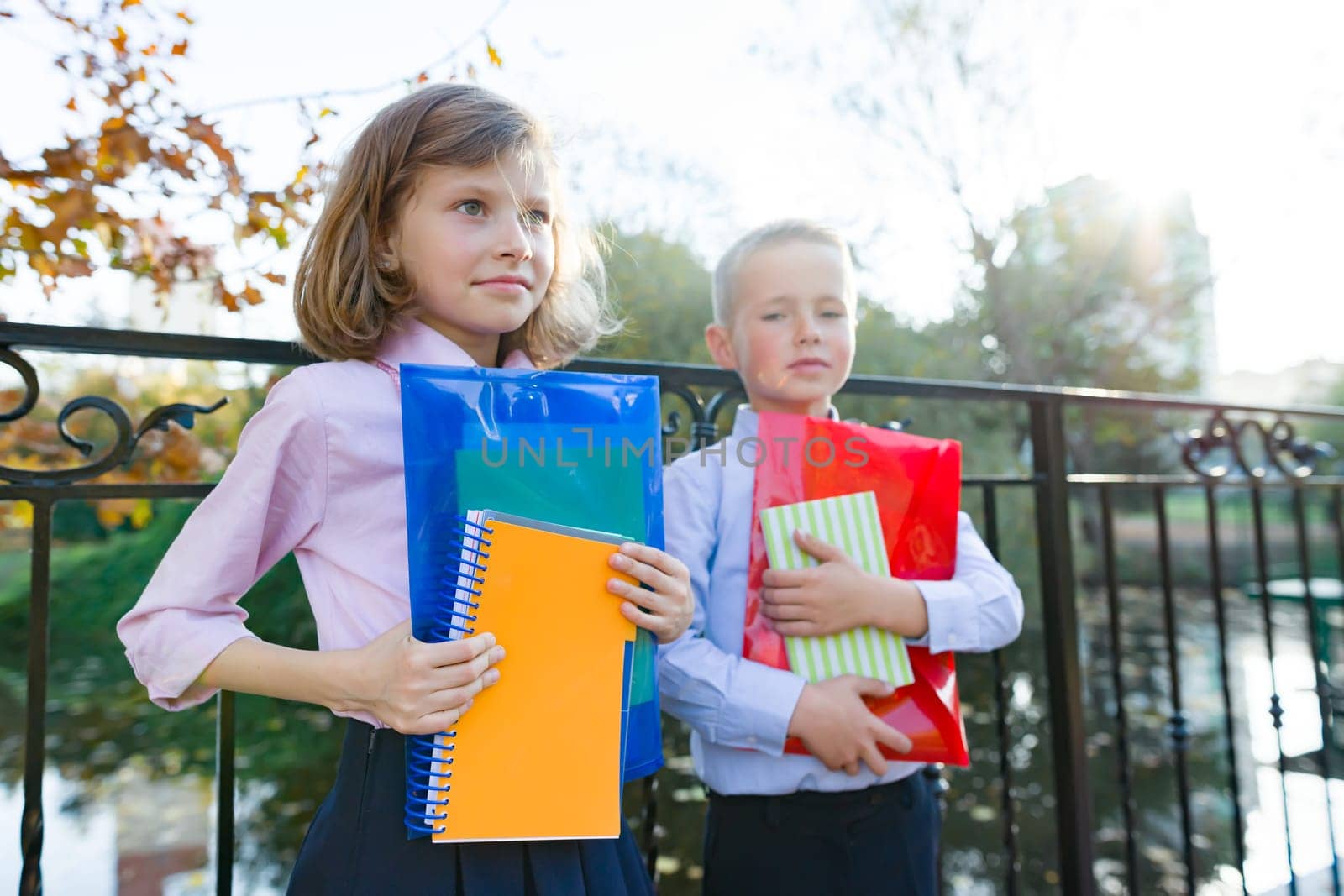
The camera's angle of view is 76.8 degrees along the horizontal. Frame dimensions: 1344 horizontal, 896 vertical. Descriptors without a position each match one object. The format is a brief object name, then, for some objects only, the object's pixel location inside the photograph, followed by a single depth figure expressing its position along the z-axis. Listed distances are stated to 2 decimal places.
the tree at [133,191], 1.96
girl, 0.83
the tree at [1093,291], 6.64
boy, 1.15
